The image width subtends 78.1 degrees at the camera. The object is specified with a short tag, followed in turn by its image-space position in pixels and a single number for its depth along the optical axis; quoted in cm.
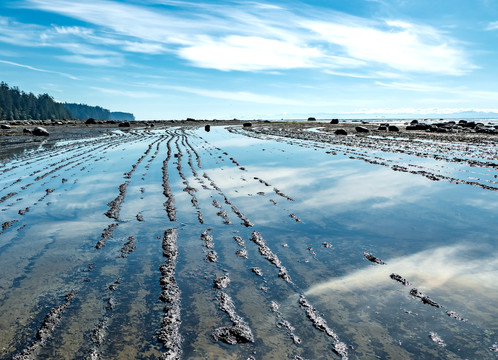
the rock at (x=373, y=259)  534
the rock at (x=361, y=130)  4647
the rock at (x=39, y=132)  4041
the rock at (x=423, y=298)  410
